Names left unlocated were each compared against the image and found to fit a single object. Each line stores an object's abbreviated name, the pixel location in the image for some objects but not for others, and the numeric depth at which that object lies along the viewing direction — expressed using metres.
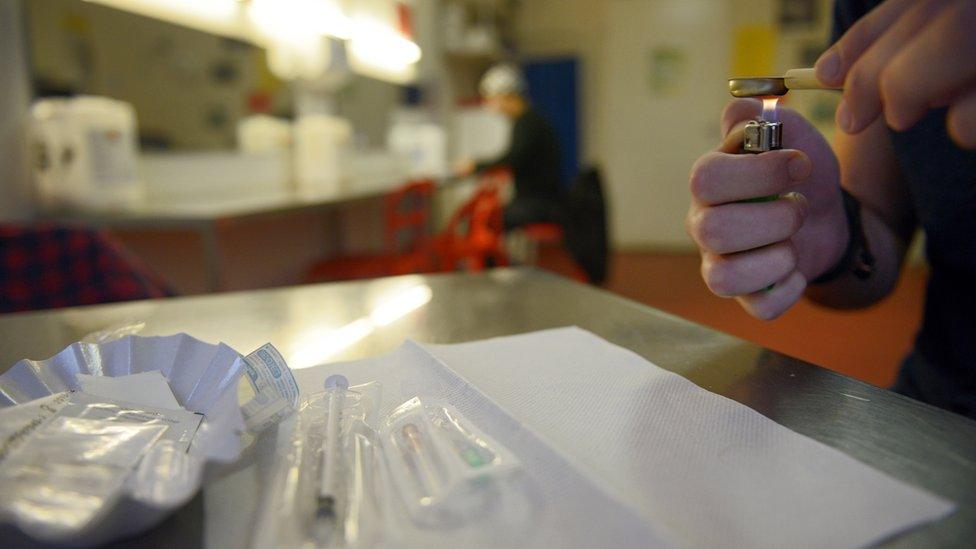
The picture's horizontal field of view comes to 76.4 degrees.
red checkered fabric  1.13
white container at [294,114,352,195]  2.62
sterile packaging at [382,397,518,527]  0.30
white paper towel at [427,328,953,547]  0.29
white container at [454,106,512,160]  4.81
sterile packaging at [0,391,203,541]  0.27
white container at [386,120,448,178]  3.76
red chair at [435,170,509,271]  2.43
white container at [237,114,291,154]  2.45
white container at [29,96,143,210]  1.50
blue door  5.60
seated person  3.64
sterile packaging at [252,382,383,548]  0.28
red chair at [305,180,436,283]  2.12
